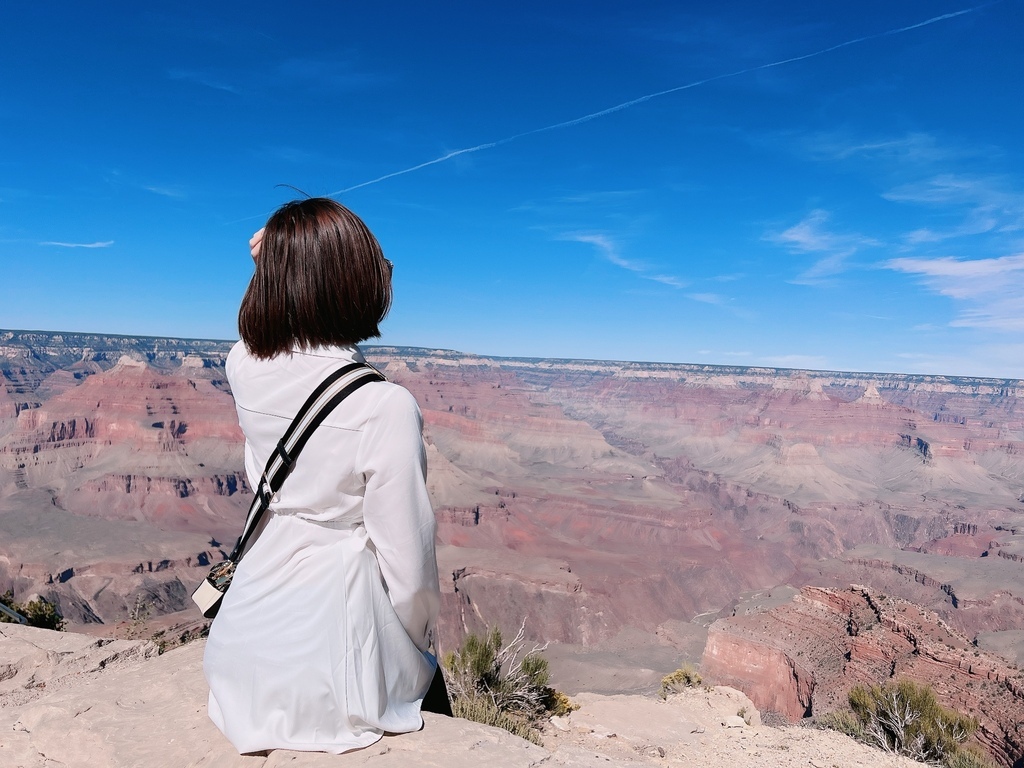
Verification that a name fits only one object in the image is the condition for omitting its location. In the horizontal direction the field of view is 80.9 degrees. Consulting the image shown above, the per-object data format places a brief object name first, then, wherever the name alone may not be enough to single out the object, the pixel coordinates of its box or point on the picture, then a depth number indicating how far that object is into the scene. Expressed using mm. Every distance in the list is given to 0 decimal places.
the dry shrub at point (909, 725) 8508
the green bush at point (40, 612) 10544
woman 1653
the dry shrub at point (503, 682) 6165
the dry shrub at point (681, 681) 11312
